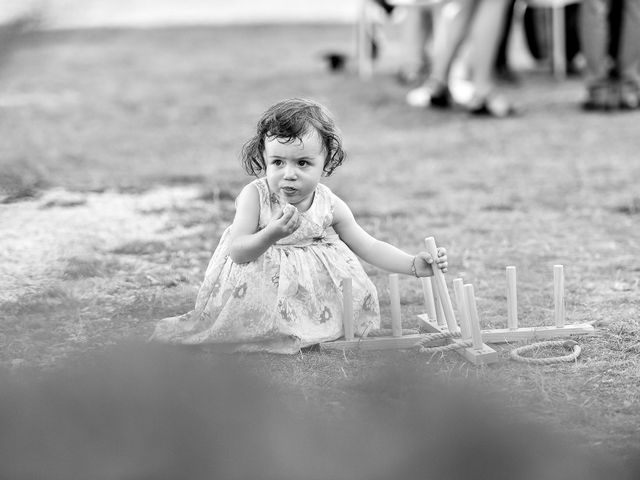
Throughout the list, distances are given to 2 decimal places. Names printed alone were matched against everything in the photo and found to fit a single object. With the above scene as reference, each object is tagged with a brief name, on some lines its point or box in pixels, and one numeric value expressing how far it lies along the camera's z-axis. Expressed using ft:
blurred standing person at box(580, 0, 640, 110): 49.24
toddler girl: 18.07
